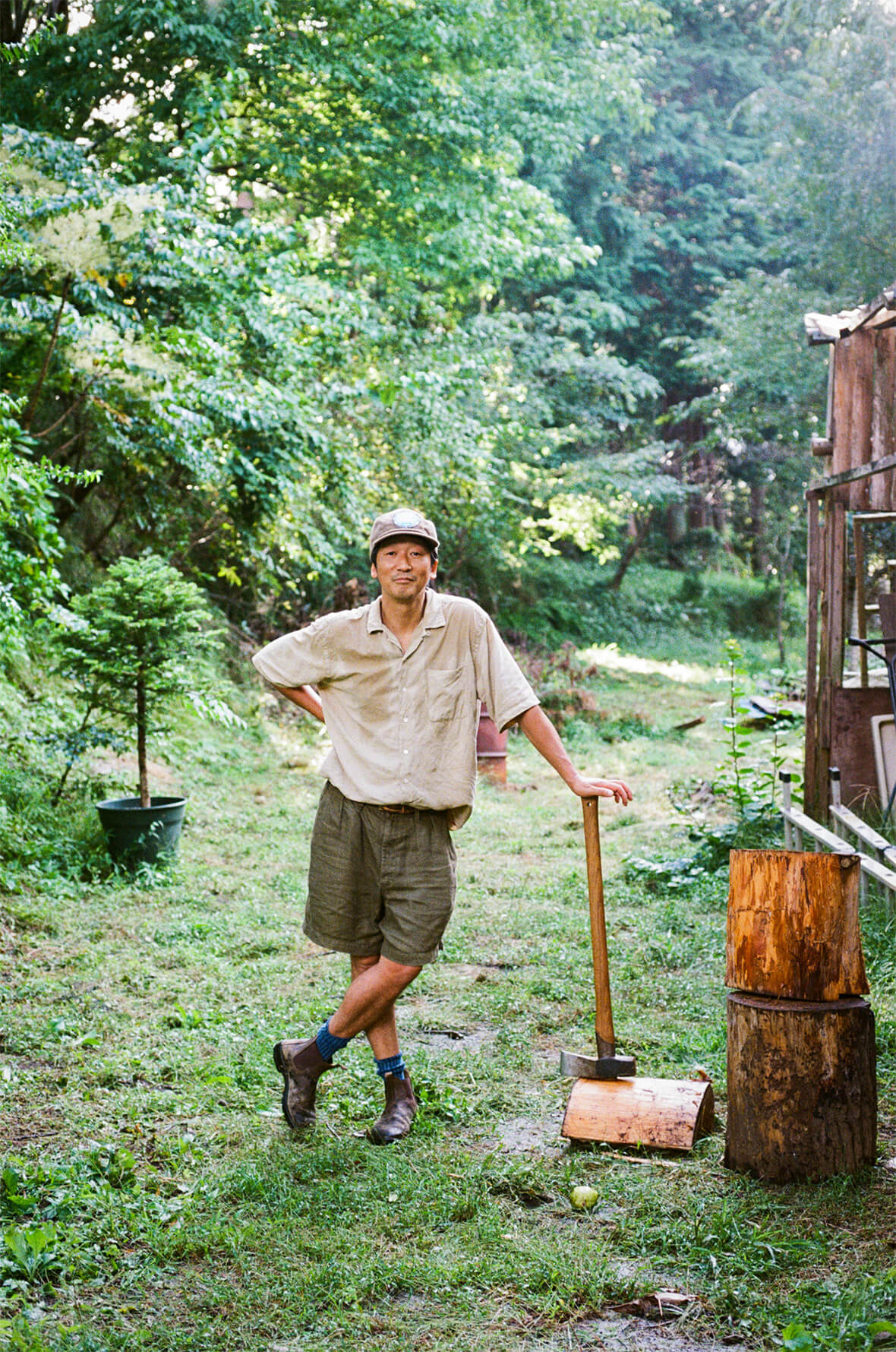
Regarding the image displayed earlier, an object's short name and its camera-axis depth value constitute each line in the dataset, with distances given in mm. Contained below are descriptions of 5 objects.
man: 3914
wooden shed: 6863
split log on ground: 3805
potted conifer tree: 7559
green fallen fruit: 3438
